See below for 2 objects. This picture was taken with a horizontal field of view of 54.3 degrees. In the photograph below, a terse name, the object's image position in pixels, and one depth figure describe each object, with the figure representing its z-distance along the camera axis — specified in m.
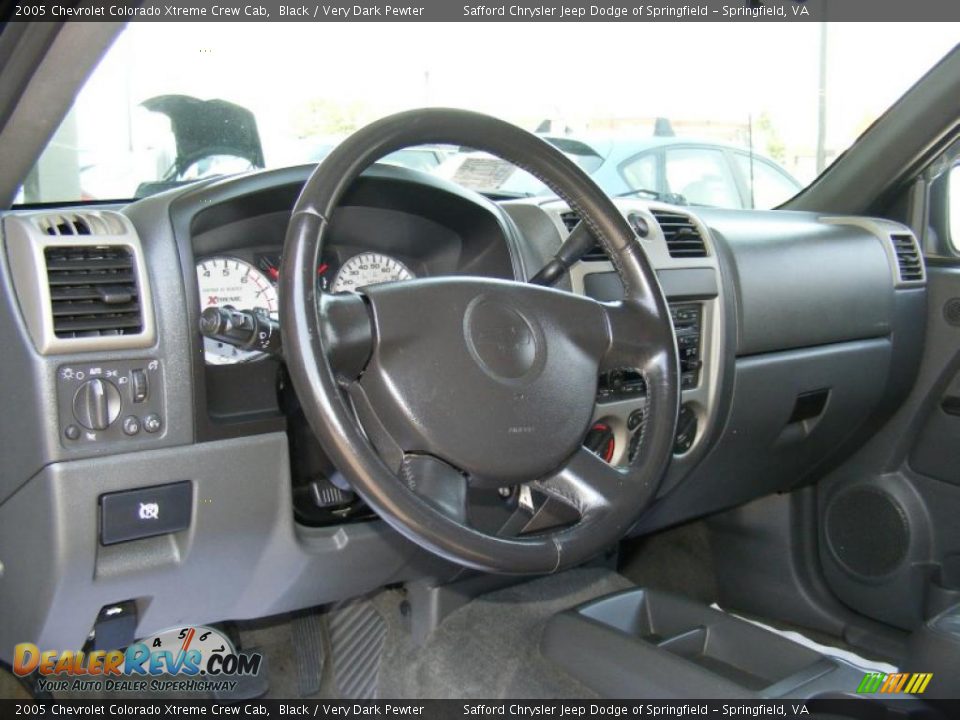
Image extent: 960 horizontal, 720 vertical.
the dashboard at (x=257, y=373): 1.25
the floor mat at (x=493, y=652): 1.80
